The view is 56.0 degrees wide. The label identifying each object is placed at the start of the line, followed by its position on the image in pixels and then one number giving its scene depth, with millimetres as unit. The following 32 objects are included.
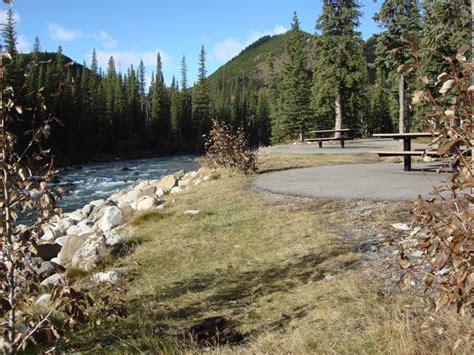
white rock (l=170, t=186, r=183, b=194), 11820
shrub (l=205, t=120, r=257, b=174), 11680
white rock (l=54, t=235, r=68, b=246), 9483
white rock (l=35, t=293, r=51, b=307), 4565
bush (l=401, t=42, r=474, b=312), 1882
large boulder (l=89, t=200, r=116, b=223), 12131
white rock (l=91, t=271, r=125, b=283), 5088
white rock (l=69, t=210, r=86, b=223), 13344
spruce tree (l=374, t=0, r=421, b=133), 19500
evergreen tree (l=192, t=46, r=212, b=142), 72812
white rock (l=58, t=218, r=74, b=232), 12278
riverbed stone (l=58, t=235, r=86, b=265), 7543
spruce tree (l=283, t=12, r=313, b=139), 44175
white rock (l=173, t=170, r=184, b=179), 16050
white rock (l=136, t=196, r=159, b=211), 9972
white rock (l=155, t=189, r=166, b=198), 12203
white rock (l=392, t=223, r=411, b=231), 5099
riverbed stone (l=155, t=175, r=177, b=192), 14080
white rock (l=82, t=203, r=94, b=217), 14371
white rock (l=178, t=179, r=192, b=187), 12892
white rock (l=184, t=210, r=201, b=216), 7832
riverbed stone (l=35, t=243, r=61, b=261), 8383
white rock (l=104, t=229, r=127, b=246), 6824
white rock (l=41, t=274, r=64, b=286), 5614
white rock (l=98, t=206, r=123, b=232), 9367
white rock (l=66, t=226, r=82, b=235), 11156
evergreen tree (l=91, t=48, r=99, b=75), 113062
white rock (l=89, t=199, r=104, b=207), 15047
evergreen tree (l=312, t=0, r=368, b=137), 29719
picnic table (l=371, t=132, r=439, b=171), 9623
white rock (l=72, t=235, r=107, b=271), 6246
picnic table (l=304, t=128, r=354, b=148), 20214
